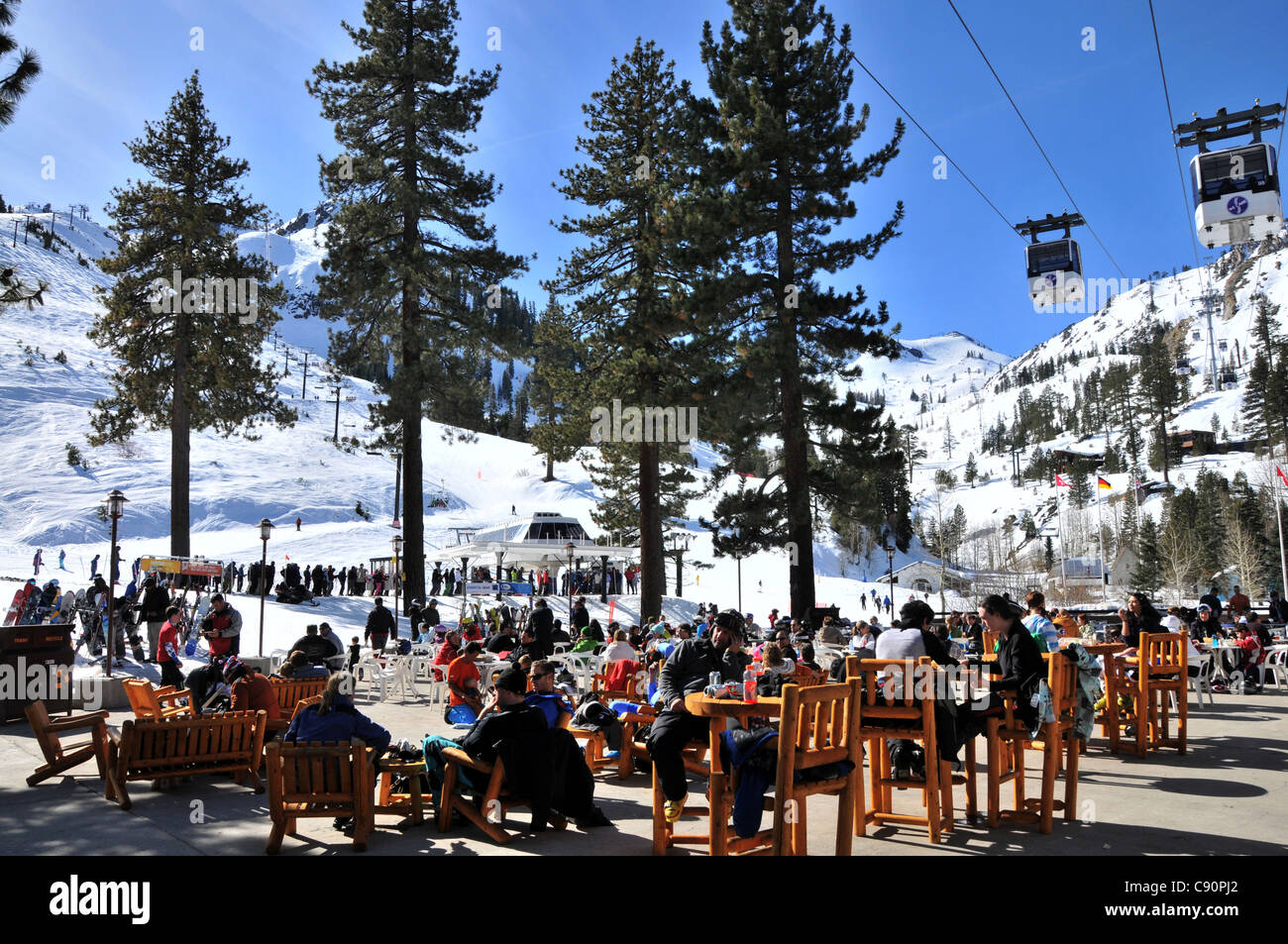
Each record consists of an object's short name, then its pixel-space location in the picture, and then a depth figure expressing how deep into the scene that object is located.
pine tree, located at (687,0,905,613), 18.53
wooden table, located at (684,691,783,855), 4.49
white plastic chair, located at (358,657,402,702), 13.23
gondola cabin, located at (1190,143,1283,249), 15.58
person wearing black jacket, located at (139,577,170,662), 15.30
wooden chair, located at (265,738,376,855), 5.17
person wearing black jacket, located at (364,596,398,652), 16.70
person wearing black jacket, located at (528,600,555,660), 13.85
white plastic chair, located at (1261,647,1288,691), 14.03
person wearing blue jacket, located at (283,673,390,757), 5.67
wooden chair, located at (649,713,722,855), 4.99
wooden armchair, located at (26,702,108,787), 6.67
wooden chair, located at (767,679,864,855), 4.30
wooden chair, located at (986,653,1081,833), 5.61
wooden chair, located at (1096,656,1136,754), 8.11
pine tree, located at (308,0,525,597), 20.78
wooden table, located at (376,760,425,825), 5.82
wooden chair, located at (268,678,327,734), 8.33
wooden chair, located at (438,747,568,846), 5.45
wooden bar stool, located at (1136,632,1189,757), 7.86
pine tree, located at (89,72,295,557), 23.05
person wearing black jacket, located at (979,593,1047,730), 5.76
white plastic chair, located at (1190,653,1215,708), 11.70
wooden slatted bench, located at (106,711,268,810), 6.30
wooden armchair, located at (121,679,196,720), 7.68
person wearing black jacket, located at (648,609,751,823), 5.03
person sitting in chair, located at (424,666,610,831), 5.59
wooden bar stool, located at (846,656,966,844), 5.28
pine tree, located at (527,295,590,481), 22.42
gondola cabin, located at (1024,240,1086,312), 18.27
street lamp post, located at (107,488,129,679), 14.48
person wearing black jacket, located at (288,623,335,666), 10.46
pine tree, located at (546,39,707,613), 20.17
